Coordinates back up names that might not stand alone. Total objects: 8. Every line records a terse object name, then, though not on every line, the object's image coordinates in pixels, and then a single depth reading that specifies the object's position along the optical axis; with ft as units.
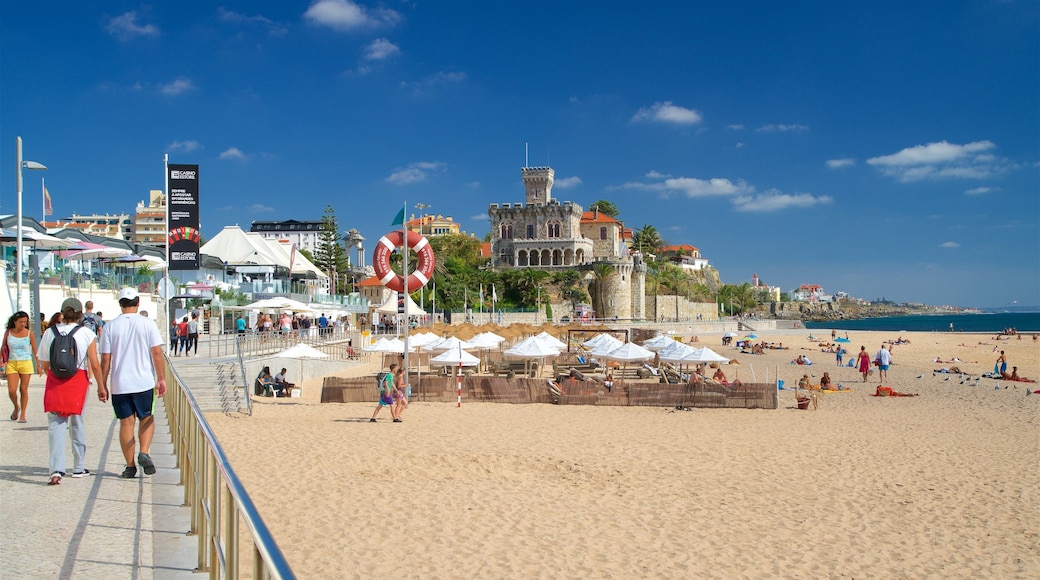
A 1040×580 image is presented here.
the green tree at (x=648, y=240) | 283.79
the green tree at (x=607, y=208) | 298.56
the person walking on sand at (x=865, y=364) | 81.92
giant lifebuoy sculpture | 54.75
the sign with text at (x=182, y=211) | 56.18
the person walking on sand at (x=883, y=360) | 77.87
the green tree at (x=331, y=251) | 212.02
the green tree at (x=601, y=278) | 211.61
